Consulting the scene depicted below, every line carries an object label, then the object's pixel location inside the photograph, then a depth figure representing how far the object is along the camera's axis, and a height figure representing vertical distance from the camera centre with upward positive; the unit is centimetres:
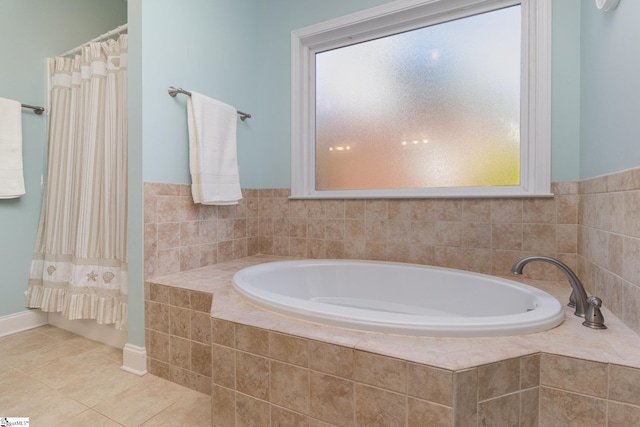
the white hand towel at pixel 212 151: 177 +37
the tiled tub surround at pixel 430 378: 74 -45
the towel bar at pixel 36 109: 202 +69
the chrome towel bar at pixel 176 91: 168 +67
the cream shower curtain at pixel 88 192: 172 +11
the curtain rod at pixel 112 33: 173 +105
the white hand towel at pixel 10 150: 189 +38
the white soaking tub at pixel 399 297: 89 -37
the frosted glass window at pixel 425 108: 174 +66
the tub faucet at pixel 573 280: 106 -26
